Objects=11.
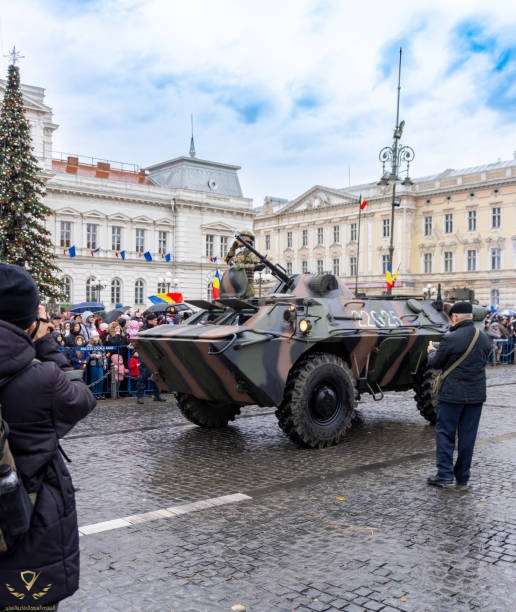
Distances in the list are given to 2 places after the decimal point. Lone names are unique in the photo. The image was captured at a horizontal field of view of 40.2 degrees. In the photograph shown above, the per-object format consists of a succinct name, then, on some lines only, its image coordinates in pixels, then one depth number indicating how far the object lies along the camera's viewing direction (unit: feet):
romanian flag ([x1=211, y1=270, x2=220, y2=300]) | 53.15
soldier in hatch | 32.24
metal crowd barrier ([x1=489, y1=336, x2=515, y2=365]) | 73.05
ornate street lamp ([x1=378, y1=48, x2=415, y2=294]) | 66.08
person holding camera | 8.70
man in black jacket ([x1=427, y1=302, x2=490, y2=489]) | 21.29
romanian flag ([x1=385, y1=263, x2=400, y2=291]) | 70.33
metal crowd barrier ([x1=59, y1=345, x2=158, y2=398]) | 41.70
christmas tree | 68.80
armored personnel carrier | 25.76
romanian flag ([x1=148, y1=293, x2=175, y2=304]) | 66.64
